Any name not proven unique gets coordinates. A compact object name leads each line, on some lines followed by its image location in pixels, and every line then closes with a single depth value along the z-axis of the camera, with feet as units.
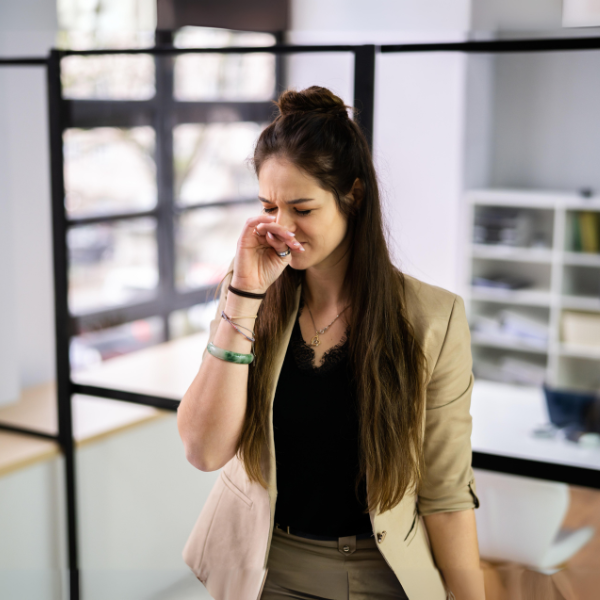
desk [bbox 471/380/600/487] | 8.71
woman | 3.47
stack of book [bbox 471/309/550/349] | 16.81
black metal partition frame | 4.63
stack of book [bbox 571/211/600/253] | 15.55
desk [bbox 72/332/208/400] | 9.49
